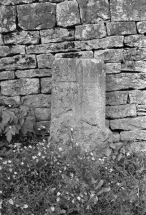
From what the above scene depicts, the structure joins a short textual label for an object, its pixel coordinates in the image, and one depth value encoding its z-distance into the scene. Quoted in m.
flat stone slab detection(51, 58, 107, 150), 3.71
